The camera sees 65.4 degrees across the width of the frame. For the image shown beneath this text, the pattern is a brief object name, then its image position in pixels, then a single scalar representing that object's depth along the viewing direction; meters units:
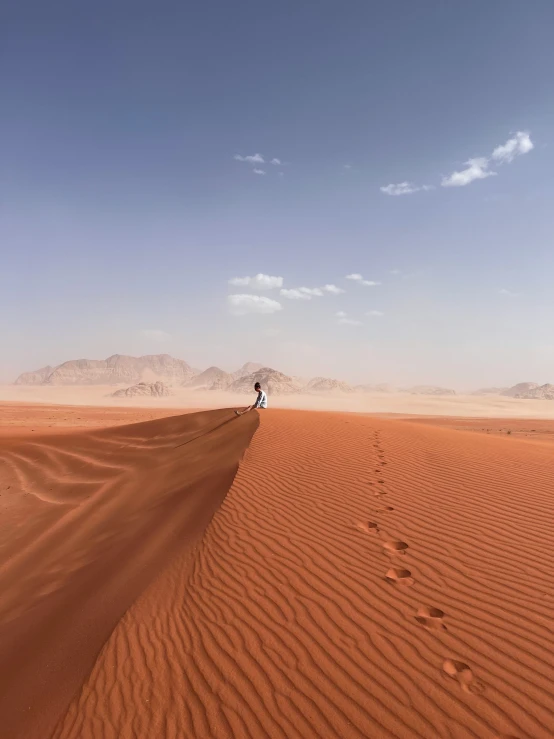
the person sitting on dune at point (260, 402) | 14.32
